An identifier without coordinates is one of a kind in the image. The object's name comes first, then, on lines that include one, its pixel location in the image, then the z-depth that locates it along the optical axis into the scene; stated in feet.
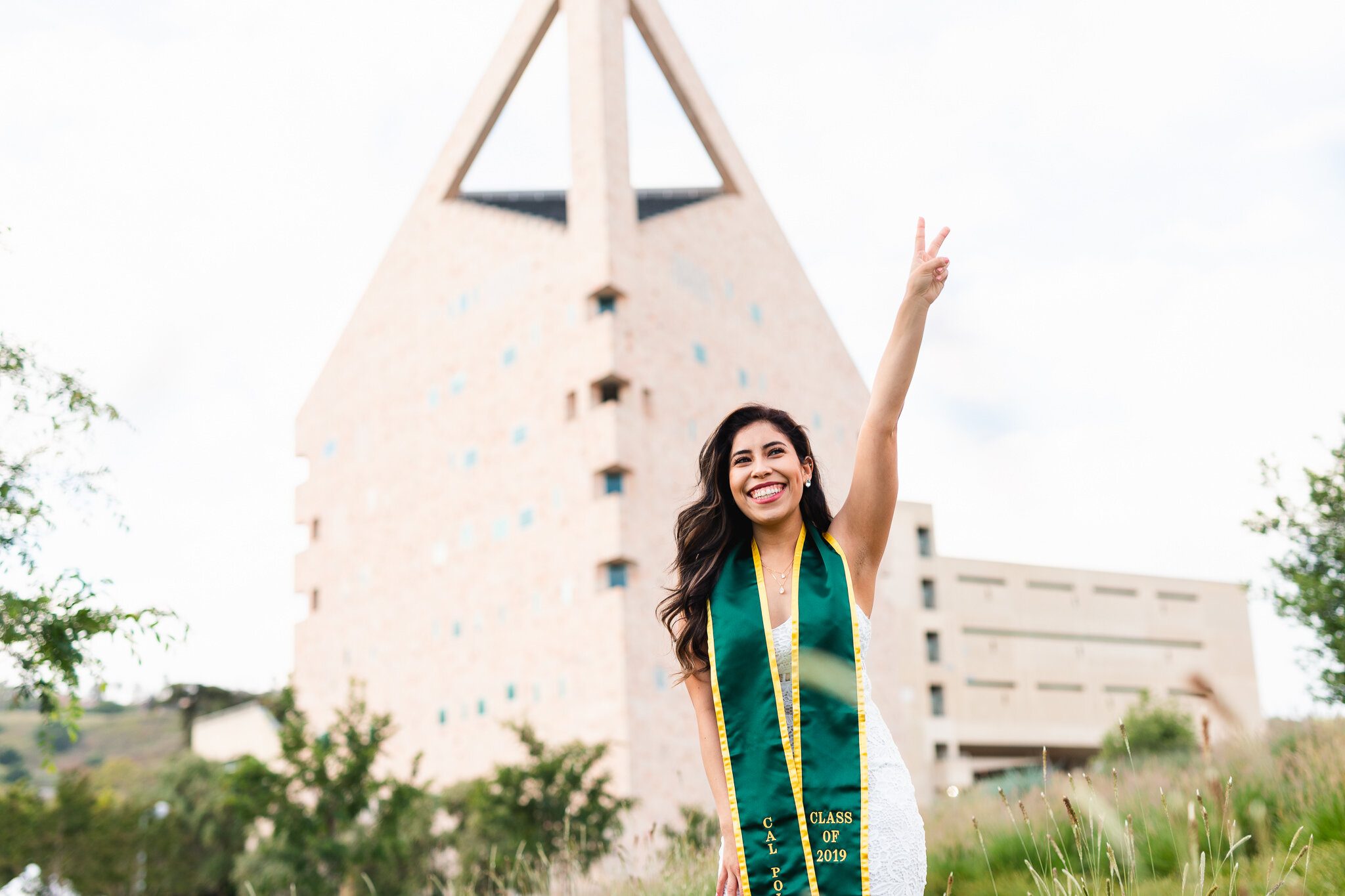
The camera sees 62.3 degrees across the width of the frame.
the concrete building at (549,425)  90.38
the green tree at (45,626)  21.42
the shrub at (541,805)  62.44
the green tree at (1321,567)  38.96
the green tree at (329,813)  52.95
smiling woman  8.00
